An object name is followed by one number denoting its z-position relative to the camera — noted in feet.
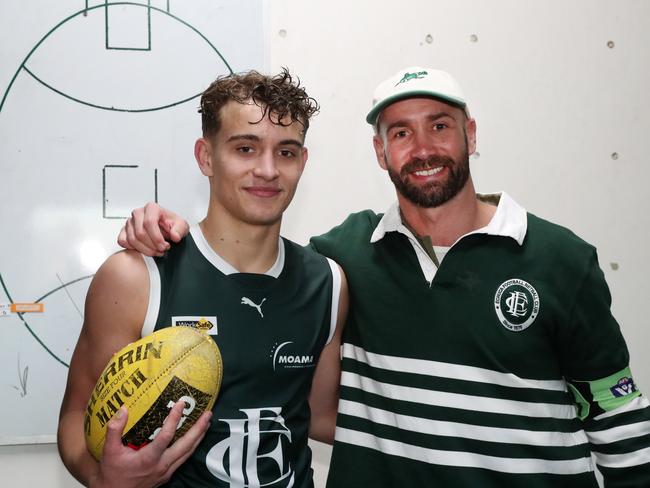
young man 3.15
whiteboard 4.44
